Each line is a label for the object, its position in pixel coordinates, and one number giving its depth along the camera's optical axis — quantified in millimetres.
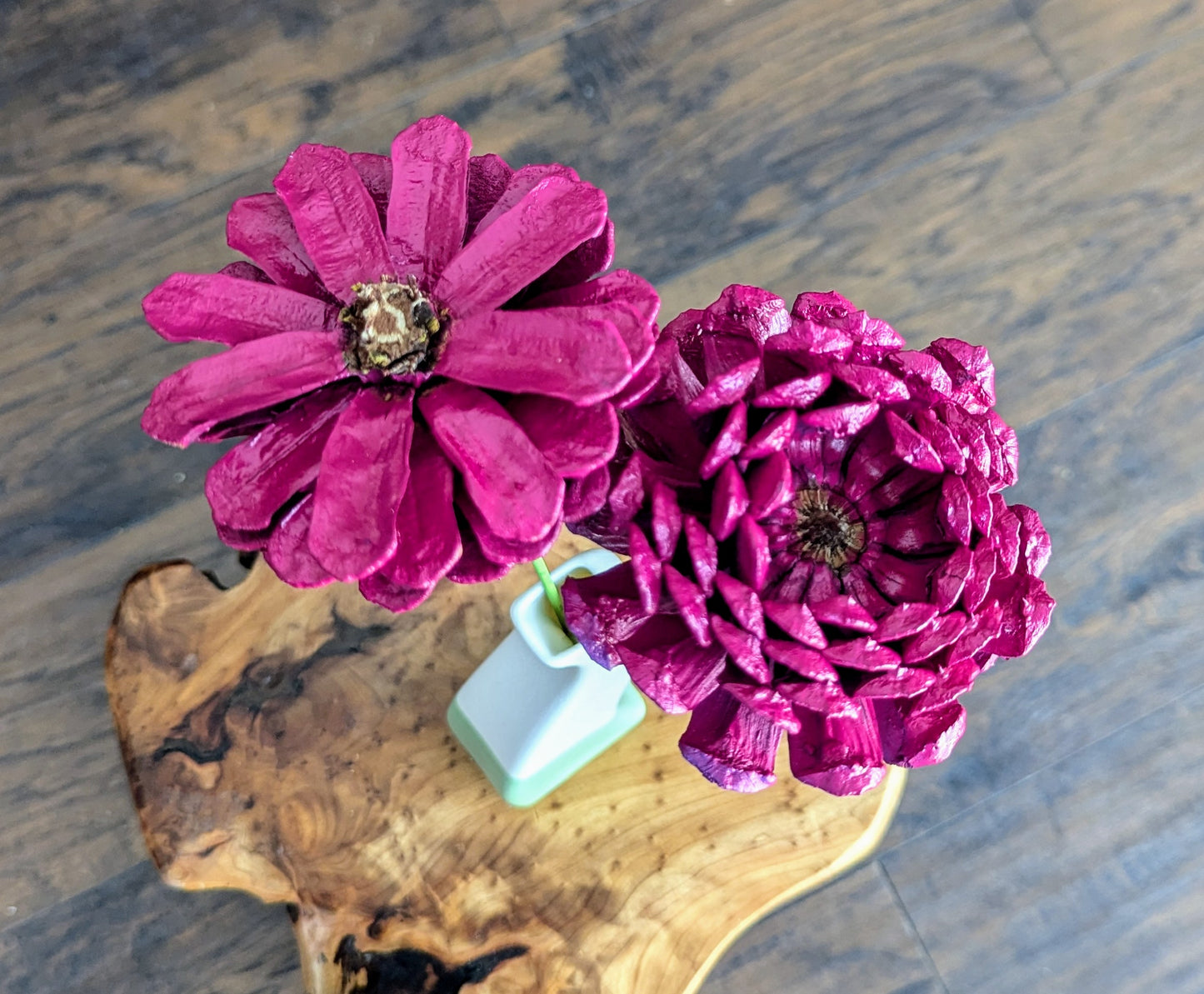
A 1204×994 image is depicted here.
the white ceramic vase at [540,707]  377
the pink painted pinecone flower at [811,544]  242
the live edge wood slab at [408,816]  532
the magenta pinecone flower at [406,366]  222
